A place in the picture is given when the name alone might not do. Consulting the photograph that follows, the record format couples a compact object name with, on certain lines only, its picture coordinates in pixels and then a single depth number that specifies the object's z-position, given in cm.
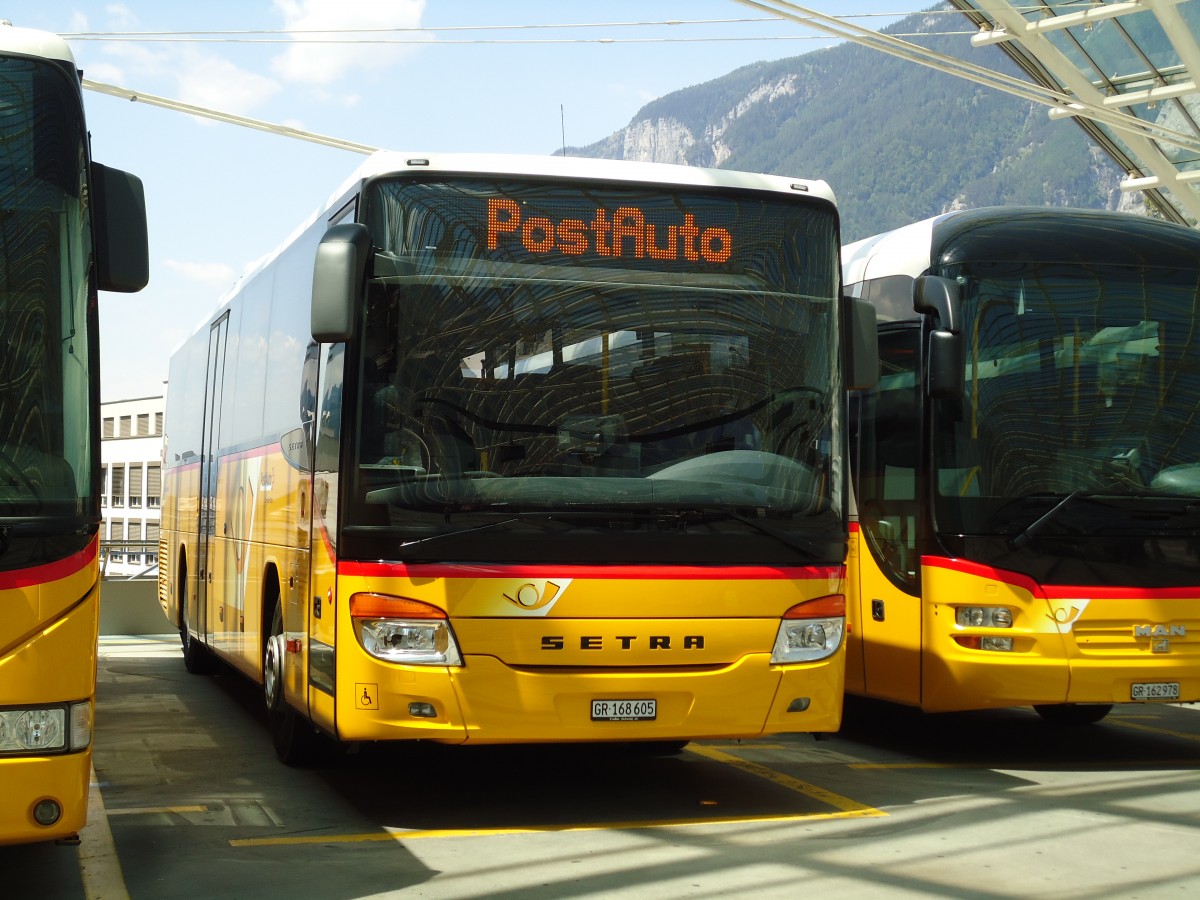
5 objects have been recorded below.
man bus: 920
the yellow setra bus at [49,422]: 531
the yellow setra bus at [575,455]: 720
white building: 8038
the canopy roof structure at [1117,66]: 1934
